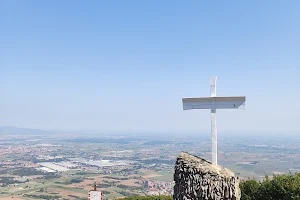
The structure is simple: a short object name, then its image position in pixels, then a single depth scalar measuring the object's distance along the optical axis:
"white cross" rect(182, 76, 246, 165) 5.58
